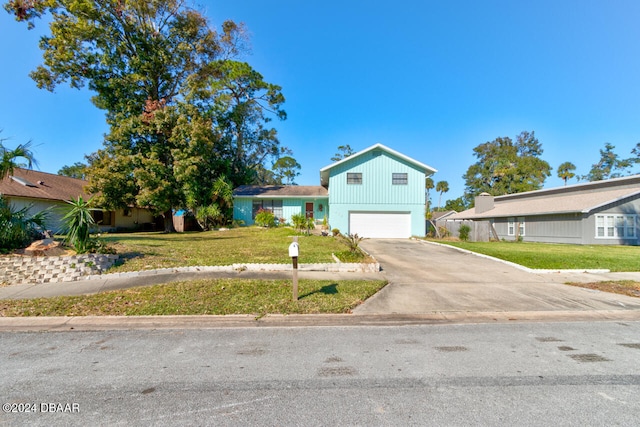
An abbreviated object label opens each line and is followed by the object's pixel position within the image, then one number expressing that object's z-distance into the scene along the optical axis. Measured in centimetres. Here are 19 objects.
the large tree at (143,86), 2070
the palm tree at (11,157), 903
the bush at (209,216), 2308
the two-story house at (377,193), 2180
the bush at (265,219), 2135
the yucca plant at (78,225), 834
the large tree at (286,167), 5220
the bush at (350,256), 975
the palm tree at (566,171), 4712
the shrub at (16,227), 856
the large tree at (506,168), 4675
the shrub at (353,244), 1019
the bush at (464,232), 2039
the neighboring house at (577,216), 1972
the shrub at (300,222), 1936
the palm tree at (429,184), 5628
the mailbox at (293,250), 569
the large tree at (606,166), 5262
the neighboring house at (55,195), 1897
